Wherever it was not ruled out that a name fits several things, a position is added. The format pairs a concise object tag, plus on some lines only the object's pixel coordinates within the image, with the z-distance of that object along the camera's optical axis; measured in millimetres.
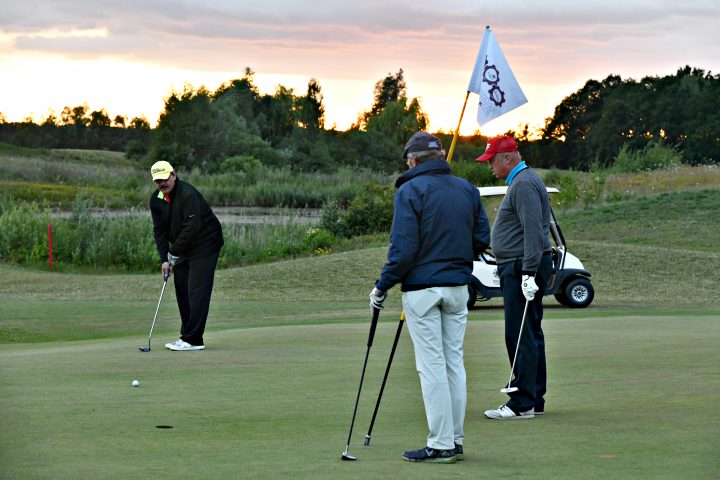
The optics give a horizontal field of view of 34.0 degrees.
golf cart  20734
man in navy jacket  6805
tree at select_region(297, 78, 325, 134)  104875
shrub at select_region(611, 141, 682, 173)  66500
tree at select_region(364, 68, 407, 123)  138125
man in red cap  8227
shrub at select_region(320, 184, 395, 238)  42156
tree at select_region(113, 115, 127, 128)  137625
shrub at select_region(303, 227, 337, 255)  38888
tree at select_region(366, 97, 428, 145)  111500
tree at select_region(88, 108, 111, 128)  135375
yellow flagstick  9594
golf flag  11281
